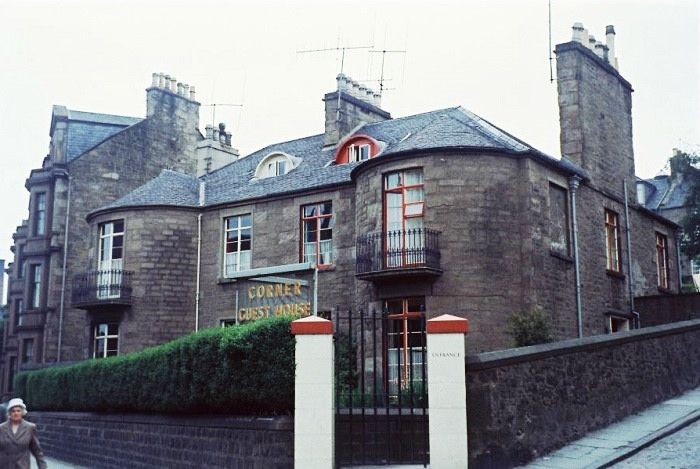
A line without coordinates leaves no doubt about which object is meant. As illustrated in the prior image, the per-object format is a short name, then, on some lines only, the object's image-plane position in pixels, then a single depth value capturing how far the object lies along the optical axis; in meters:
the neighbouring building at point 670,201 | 45.49
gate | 12.79
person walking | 10.19
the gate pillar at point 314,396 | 12.50
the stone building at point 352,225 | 22.12
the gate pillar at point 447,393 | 12.20
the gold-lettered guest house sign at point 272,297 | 25.84
